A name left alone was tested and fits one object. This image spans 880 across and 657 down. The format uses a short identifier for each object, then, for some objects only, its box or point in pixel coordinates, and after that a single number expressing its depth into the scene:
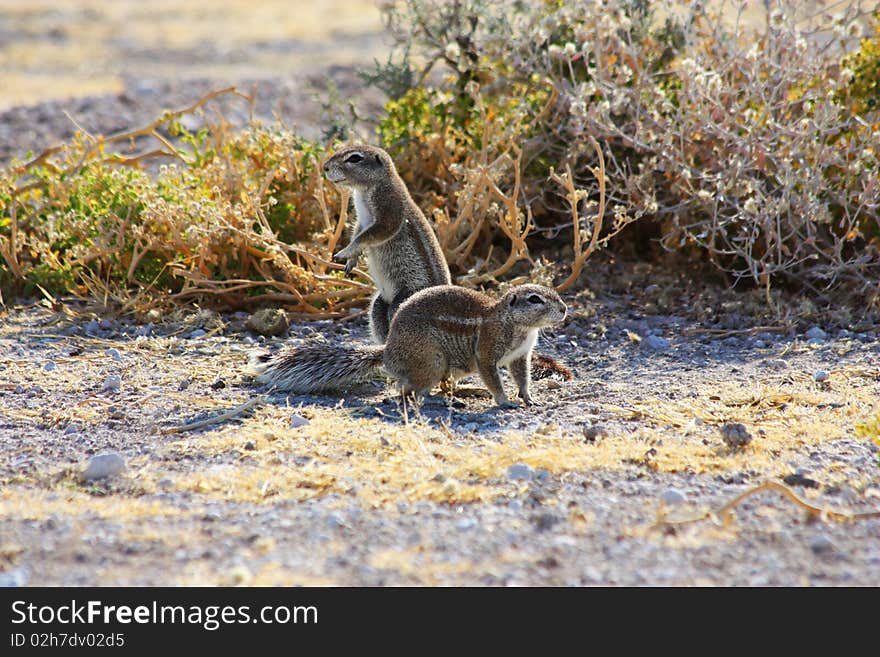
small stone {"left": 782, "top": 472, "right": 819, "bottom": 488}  9.69
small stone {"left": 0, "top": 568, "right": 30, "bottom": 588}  7.70
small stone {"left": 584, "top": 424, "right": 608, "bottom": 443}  11.17
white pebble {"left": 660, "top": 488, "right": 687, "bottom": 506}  9.33
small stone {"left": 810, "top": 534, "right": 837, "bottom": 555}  8.19
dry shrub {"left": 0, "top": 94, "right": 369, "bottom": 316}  15.65
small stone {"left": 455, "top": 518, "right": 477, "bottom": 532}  8.77
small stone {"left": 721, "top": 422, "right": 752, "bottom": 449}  10.65
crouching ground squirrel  12.54
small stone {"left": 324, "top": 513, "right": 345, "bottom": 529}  8.80
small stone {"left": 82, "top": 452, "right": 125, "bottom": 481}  10.16
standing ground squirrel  14.15
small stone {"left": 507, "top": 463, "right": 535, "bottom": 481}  9.99
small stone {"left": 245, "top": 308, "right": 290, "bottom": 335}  15.29
